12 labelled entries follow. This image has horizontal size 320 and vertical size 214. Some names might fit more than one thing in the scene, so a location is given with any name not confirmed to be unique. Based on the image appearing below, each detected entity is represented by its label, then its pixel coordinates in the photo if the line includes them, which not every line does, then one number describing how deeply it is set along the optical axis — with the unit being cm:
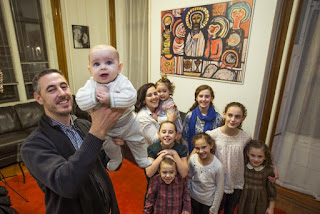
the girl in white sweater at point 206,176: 179
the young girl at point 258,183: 185
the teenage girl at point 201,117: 217
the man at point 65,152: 92
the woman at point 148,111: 204
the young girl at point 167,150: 174
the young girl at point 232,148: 187
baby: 108
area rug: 244
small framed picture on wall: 430
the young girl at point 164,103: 220
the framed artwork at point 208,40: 267
